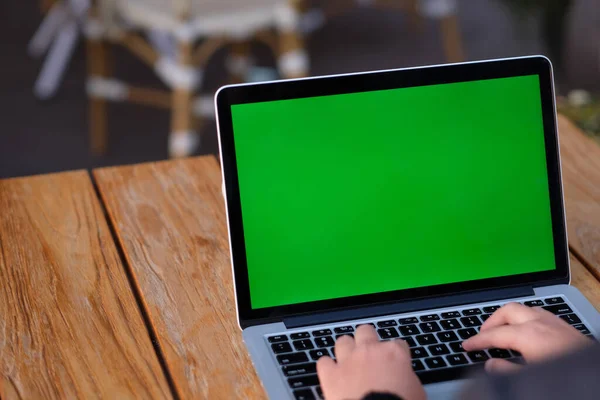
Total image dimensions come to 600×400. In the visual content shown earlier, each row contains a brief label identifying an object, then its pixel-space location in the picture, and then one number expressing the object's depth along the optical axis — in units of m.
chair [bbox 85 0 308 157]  4.58
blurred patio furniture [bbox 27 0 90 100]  6.37
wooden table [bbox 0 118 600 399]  1.61
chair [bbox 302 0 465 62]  6.21
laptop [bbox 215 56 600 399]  1.73
